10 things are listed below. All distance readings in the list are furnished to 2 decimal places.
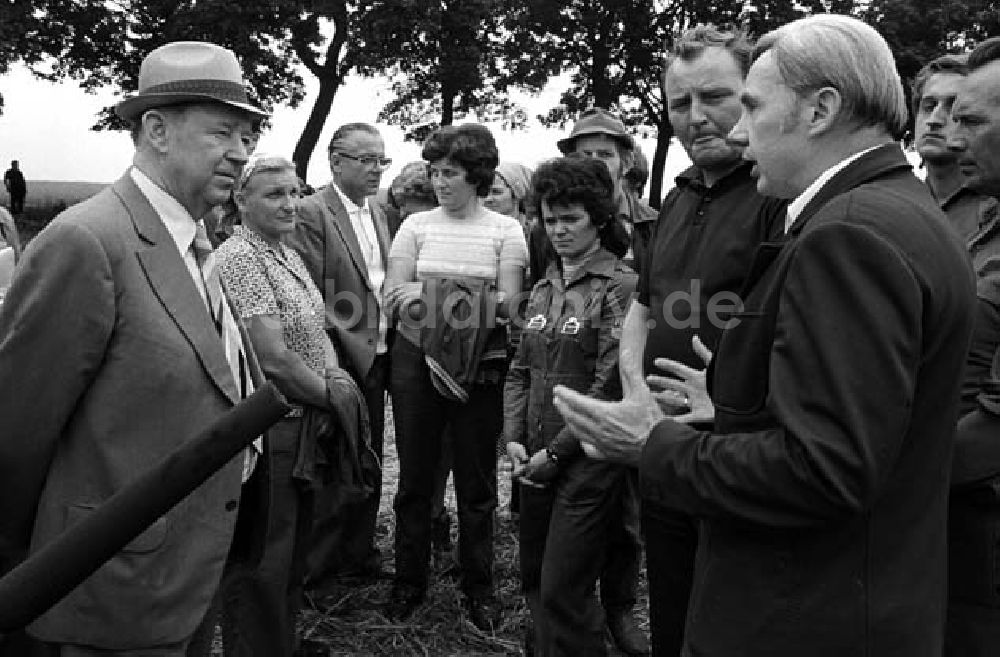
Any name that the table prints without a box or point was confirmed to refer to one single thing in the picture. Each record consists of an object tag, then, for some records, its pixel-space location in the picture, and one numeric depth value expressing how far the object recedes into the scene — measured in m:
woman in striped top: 5.08
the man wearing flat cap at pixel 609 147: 5.45
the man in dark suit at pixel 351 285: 5.12
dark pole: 0.87
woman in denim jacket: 3.97
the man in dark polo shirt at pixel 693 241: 3.22
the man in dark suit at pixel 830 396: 1.79
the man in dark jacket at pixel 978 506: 2.79
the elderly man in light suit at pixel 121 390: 2.51
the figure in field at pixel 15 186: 38.19
